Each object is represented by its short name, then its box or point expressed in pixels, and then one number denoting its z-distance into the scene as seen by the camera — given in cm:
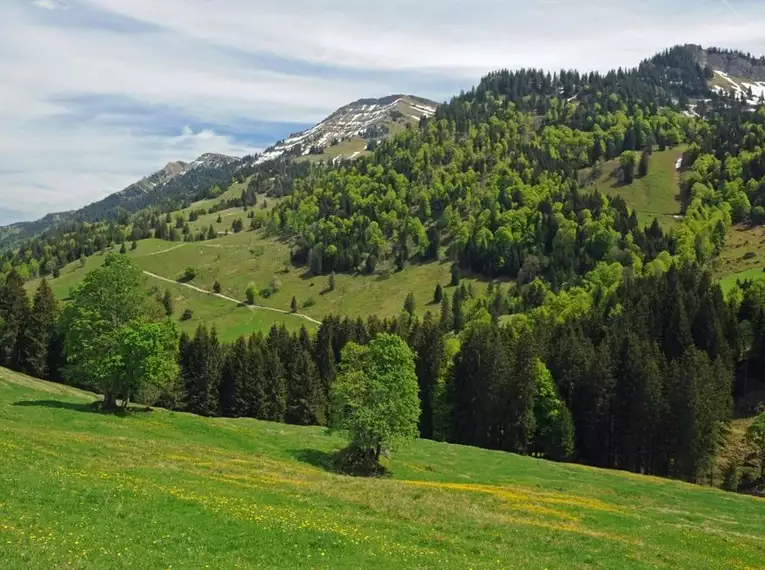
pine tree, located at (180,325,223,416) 10750
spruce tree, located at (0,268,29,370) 10281
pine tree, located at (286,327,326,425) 10506
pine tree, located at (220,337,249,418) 10344
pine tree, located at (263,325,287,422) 10300
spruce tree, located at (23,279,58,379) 10325
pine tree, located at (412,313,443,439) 10600
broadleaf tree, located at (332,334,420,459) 5431
